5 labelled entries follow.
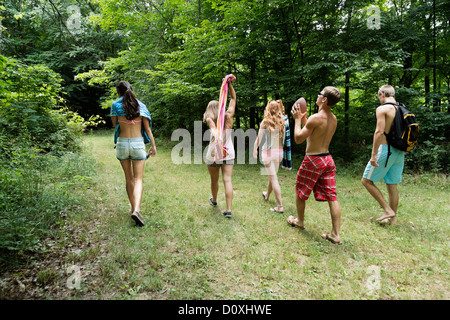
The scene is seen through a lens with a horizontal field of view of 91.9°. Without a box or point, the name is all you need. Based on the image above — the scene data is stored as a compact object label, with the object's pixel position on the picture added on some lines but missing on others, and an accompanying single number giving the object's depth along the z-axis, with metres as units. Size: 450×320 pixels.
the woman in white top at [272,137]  4.56
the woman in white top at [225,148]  4.02
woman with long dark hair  3.44
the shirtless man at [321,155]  3.17
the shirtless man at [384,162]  3.82
